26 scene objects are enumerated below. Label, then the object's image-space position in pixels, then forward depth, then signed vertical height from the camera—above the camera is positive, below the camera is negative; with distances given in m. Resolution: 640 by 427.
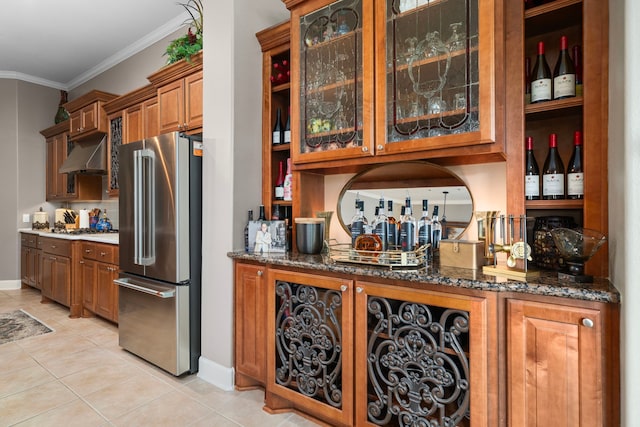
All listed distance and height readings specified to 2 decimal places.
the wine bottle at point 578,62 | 1.57 +0.70
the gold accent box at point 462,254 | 1.63 -0.21
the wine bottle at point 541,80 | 1.59 +0.62
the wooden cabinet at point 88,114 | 4.41 +1.33
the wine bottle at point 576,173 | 1.51 +0.17
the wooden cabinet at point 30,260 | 4.69 -0.70
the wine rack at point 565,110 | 1.42 +0.47
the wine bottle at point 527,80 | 1.64 +0.65
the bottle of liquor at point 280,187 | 2.56 +0.19
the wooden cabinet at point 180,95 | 3.02 +1.10
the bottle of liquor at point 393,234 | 1.99 -0.14
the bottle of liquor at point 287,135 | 2.52 +0.58
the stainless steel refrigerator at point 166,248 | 2.39 -0.27
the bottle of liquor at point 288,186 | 2.48 +0.19
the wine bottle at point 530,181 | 1.61 +0.14
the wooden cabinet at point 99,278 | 3.41 -0.72
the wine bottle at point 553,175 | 1.57 +0.17
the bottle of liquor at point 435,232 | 1.95 -0.12
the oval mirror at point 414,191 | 1.97 +0.13
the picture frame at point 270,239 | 2.29 -0.19
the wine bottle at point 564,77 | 1.54 +0.62
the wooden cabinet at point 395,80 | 1.58 +0.71
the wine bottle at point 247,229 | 2.38 -0.13
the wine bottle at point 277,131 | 2.55 +0.61
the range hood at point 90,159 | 4.50 +0.73
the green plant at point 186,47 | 2.95 +1.49
